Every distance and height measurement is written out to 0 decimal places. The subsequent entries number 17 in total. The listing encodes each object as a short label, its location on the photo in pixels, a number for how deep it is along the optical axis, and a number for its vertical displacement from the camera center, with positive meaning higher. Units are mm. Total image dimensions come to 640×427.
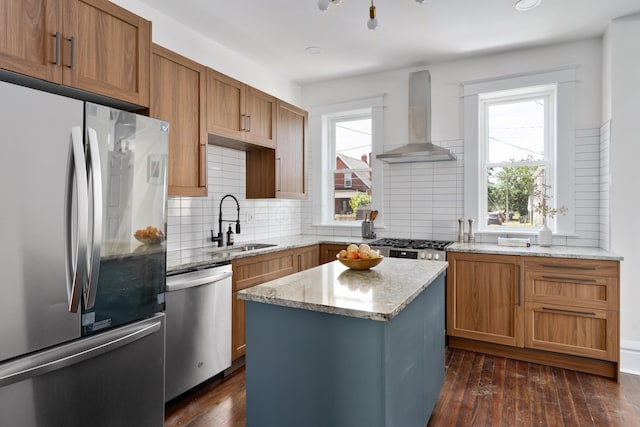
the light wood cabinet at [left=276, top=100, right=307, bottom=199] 3859 +656
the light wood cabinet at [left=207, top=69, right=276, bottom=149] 3002 +878
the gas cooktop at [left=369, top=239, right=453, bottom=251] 3561 -319
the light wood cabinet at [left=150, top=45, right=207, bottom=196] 2543 +707
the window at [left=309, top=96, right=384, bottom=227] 4609 +640
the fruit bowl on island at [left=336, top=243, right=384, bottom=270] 2098 -261
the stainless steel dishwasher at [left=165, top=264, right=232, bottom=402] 2311 -771
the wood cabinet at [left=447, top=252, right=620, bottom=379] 2889 -806
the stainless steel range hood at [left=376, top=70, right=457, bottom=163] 3975 +1074
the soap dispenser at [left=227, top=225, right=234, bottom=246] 3491 -238
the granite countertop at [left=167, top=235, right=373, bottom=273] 2475 -330
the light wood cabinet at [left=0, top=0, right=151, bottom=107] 1623 +826
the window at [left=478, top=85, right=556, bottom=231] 3729 +611
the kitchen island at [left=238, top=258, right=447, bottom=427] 1429 -587
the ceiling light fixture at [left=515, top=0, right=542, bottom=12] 2789 +1583
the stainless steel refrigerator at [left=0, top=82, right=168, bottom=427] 1413 -212
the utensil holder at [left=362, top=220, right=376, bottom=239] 4277 -218
